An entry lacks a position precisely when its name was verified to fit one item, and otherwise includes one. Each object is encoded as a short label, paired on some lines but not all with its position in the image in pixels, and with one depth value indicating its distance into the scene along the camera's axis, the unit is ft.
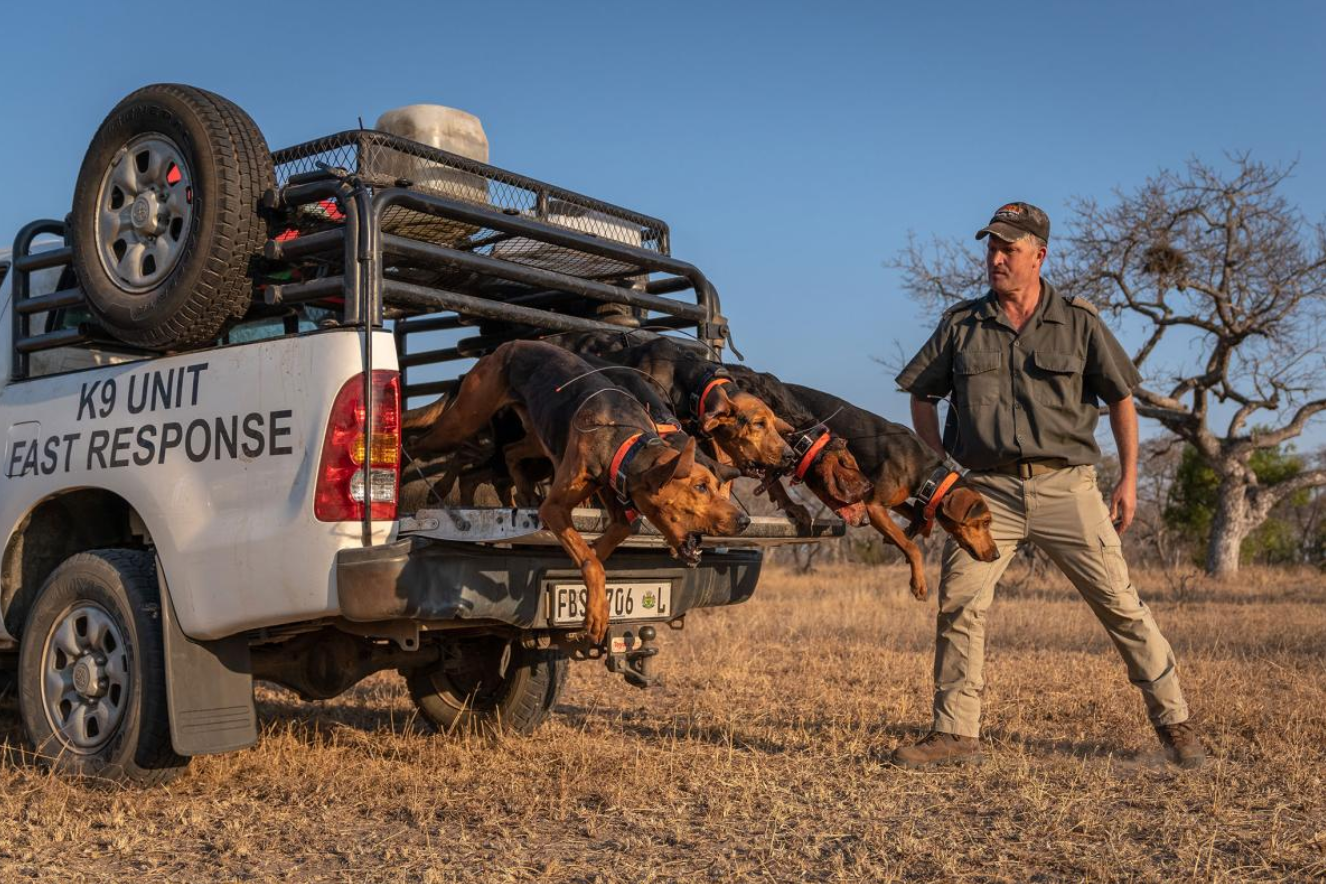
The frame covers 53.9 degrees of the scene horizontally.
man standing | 16.63
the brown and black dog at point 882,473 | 16.63
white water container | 17.06
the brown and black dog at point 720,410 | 16.19
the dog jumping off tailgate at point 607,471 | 13.71
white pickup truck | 14.25
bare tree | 75.36
